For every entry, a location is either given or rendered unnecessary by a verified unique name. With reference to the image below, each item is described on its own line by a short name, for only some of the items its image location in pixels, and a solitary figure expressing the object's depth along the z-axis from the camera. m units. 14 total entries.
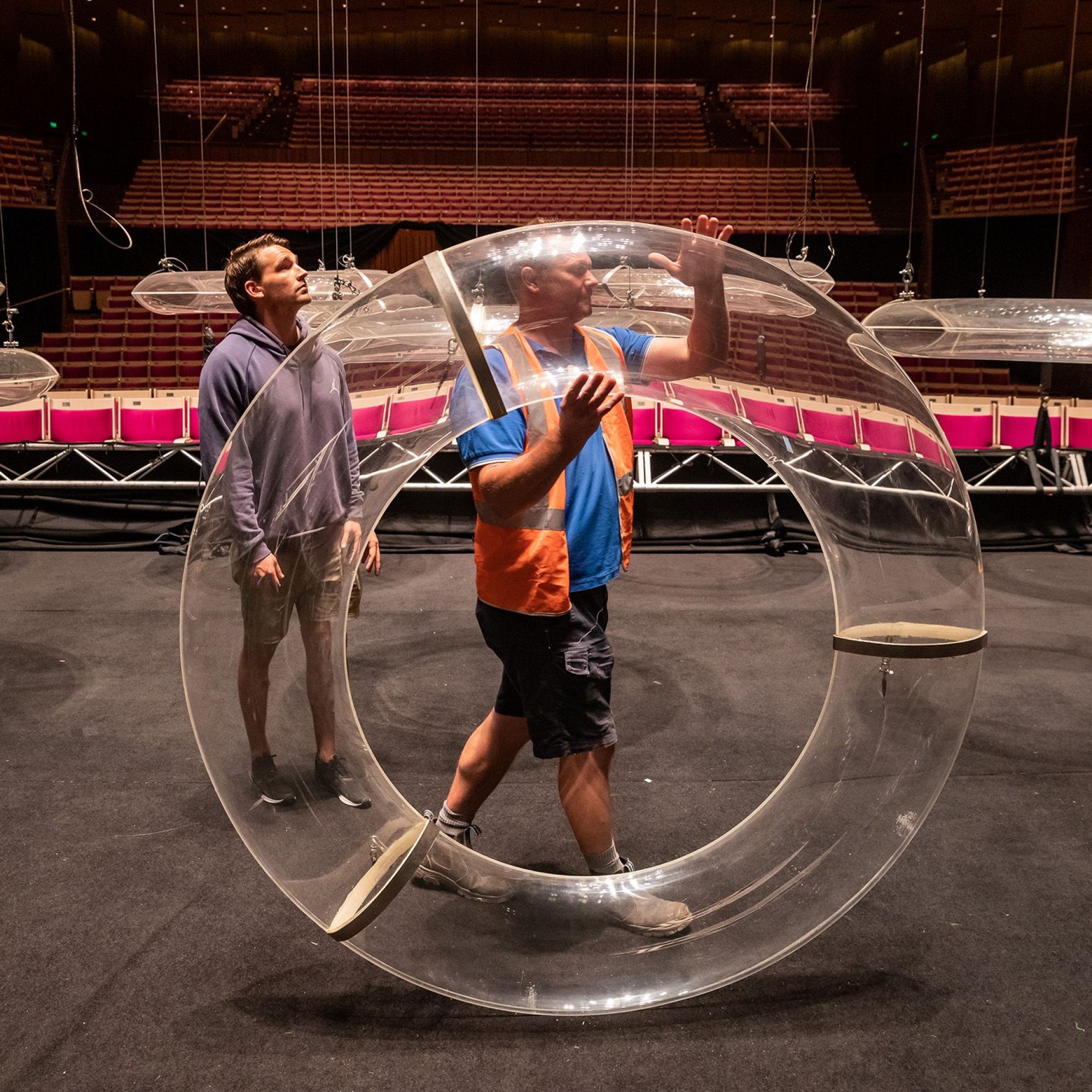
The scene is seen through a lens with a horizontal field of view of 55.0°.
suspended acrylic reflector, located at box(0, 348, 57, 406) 4.06
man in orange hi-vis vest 1.72
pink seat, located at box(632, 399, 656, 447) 7.15
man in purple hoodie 1.69
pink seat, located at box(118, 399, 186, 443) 7.19
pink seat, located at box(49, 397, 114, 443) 7.12
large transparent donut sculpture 1.71
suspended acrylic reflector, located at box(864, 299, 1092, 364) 3.62
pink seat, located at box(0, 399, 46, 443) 7.08
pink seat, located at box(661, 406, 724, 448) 7.01
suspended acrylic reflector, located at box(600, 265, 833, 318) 1.79
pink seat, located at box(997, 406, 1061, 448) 6.93
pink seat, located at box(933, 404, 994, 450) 6.98
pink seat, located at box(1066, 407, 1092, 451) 6.98
